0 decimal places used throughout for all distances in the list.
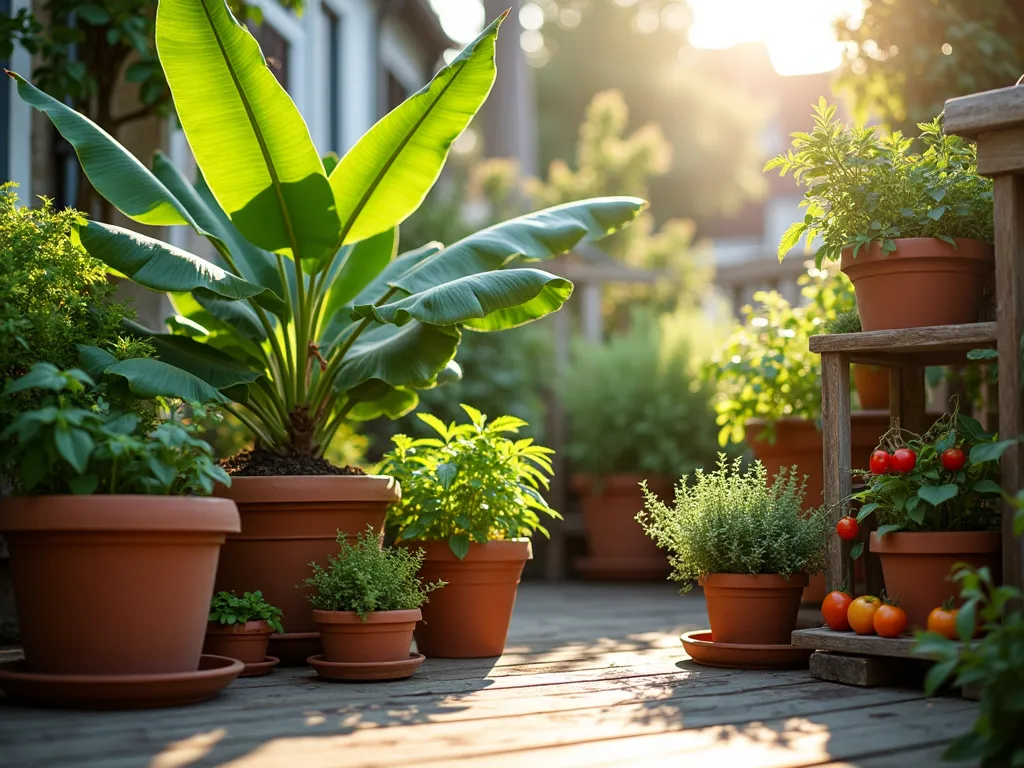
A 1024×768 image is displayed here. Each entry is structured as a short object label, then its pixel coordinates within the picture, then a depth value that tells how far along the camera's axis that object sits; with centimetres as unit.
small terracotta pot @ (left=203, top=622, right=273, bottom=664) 294
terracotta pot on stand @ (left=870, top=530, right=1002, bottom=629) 265
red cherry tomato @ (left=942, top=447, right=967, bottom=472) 268
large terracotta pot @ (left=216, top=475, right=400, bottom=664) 318
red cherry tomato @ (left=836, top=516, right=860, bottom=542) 290
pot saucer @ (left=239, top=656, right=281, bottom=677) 295
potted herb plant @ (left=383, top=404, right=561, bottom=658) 332
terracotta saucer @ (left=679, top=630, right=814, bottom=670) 305
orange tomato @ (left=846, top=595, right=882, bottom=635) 275
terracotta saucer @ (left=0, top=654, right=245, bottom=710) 232
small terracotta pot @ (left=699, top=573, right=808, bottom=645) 305
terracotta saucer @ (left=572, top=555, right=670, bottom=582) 613
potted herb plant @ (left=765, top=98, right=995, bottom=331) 287
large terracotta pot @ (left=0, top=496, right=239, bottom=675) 234
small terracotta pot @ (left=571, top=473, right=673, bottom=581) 612
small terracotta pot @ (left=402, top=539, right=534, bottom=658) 334
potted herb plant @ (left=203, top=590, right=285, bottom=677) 294
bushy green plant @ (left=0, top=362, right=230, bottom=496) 230
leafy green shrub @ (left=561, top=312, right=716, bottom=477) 604
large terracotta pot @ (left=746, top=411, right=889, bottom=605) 434
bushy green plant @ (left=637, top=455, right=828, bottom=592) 304
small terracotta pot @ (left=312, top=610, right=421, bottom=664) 286
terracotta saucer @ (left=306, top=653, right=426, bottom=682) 284
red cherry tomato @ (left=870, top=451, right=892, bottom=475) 278
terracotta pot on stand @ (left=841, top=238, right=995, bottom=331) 286
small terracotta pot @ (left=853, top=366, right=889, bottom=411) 421
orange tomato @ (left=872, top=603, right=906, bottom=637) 269
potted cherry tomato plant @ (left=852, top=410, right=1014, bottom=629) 266
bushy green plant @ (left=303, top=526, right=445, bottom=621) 289
